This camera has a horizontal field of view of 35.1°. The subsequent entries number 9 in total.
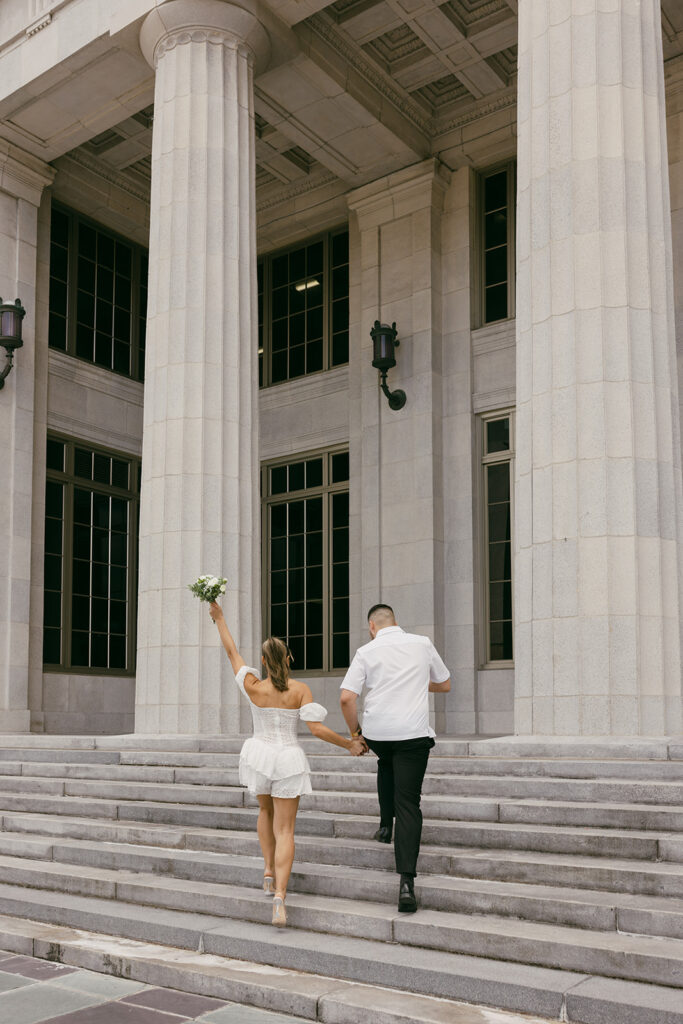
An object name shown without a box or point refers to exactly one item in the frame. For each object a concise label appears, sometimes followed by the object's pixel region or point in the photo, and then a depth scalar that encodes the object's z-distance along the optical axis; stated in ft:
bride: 22.72
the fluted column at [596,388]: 31.71
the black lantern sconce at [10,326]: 59.93
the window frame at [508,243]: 59.98
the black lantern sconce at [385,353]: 60.64
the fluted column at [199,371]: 44.19
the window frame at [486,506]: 57.36
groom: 21.74
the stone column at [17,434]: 58.75
